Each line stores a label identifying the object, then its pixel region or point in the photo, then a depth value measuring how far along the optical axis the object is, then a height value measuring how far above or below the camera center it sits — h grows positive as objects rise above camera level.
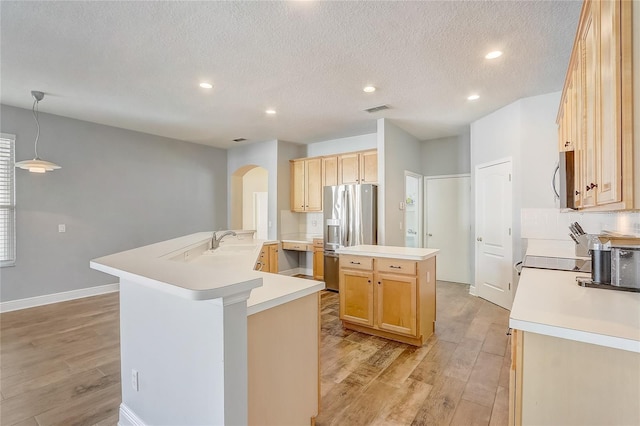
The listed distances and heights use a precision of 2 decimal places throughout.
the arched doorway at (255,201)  8.60 +0.38
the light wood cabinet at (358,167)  4.98 +0.82
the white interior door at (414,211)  5.81 +0.05
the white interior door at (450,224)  5.37 -0.21
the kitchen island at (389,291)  2.83 -0.81
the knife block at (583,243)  1.66 -0.22
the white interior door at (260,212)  8.69 +0.05
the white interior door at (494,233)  3.94 -0.28
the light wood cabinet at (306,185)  5.70 +0.58
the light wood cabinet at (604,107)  1.04 +0.47
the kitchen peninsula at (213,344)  1.09 -0.61
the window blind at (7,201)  3.87 +0.17
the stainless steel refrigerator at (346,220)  4.61 -0.10
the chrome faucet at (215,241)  3.07 -0.29
